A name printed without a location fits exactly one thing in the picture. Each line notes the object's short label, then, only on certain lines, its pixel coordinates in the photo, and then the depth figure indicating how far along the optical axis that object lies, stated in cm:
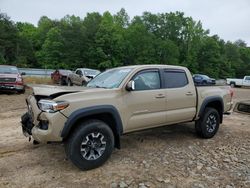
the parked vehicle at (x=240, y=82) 2581
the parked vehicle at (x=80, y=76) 1252
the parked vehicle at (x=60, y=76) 1594
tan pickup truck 300
